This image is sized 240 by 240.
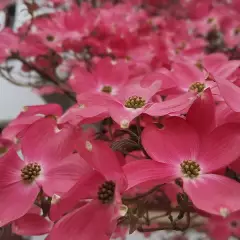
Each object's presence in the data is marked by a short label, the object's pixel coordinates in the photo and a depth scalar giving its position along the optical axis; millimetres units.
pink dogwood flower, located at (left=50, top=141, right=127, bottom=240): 260
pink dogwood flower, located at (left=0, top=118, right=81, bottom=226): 292
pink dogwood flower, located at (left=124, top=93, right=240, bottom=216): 261
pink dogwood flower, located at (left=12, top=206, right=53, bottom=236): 315
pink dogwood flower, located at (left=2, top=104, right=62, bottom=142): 373
